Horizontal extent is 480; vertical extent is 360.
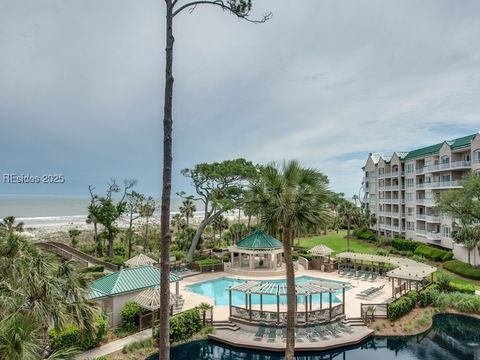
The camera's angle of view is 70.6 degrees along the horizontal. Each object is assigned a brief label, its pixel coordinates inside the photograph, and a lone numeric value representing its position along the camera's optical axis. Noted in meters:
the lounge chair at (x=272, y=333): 18.46
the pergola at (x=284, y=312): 19.92
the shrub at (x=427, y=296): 24.22
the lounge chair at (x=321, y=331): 18.77
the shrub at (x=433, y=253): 38.44
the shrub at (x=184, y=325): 18.22
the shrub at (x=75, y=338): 15.59
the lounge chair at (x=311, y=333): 18.55
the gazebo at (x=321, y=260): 35.84
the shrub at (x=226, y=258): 38.50
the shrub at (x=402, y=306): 21.48
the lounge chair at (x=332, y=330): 19.09
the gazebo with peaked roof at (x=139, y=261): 30.11
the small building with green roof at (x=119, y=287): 19.56
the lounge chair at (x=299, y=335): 18.41
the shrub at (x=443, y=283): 27.00
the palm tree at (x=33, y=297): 7.26
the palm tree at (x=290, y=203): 13.02
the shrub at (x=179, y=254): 39.12
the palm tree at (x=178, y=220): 46.56
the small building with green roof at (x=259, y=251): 34.59
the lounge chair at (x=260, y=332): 18.59
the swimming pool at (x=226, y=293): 26.44
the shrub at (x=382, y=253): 40.60
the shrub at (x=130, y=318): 19.09
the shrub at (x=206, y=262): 35.78
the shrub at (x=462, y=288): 26.36
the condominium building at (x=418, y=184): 41.28
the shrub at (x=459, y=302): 23.73
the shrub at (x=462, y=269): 31.89
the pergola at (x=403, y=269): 24.69
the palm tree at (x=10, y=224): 31.06
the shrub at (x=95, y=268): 30.64
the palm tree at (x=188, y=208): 45.47
